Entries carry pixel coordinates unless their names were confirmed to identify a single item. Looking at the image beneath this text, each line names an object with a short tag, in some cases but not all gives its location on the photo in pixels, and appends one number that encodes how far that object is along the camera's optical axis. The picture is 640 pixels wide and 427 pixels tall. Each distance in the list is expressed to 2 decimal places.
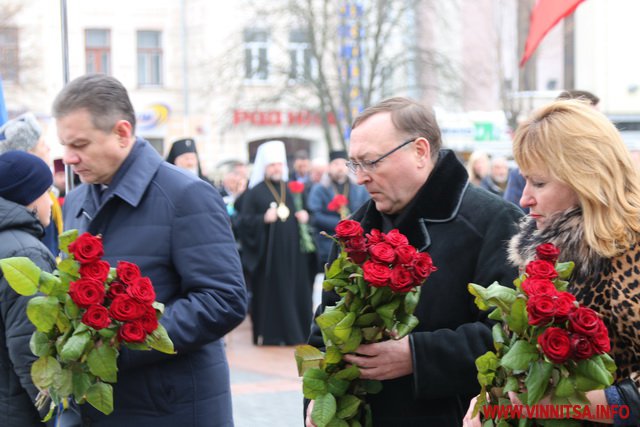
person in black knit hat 3.73
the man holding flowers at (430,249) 3.14
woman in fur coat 2.65
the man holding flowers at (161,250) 3.54
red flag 7.73
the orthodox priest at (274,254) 11.80
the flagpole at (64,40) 6.17
